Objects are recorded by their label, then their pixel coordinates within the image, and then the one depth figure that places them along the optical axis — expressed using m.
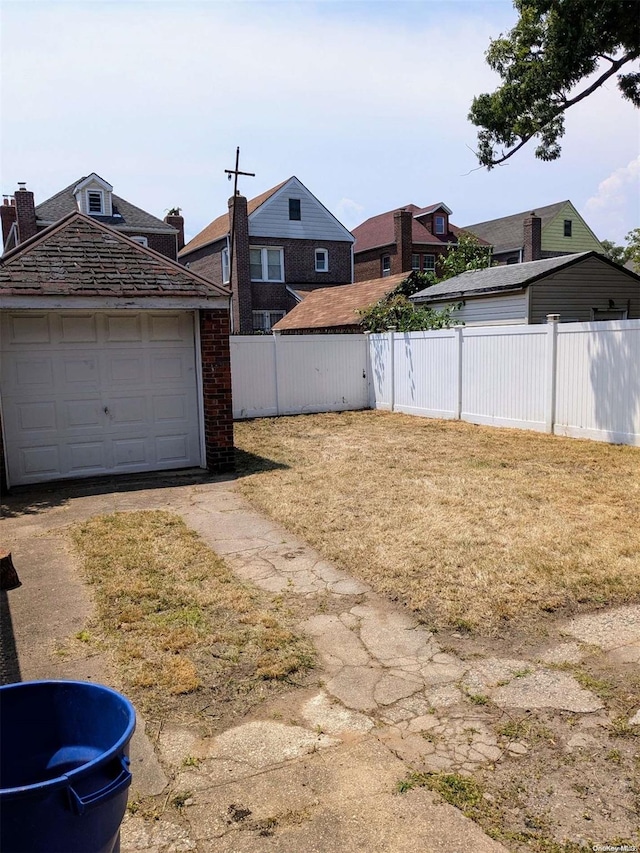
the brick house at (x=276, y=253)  30.58
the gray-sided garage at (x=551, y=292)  16.89
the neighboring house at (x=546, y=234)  39.10
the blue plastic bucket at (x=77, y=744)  1.80
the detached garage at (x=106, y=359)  8.95
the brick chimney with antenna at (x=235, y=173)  27.62
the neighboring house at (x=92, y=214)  28.44
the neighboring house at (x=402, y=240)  33.66
